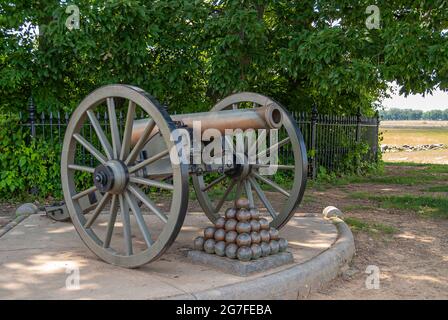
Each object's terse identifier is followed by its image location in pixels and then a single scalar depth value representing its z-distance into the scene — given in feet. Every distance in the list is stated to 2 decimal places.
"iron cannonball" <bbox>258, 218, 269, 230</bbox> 13.38
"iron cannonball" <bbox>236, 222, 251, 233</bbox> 12.95
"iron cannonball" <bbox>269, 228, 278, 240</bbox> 13.57
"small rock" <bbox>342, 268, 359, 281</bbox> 14.14
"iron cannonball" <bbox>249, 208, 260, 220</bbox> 13.29
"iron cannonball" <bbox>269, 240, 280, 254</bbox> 13.26
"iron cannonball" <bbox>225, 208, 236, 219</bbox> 13.34
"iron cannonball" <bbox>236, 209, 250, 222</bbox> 13.12
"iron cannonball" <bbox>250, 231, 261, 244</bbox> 12.93
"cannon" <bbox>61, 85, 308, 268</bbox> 11.55
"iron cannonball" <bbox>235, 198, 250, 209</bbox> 13.43
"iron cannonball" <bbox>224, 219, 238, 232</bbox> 13.18
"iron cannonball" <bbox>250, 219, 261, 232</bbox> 13.14
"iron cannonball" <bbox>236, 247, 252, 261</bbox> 12.54
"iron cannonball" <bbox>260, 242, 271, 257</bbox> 13.00
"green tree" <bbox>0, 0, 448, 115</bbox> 24.88
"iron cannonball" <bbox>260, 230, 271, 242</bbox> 13.24
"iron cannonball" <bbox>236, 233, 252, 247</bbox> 12.76
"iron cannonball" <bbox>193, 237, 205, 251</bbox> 13.72
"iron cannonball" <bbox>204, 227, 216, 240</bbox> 13.60
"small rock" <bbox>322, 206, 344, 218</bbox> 20.38
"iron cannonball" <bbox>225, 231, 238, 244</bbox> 13.02
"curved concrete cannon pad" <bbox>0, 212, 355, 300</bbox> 10.85
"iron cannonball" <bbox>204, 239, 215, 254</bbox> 13.35
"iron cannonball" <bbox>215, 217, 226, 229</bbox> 13.47
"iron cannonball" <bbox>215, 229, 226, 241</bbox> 13.25
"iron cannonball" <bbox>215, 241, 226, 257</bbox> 13.05
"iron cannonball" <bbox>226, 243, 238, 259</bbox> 12.81
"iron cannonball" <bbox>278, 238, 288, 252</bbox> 13.58
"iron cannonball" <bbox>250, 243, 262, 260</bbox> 12.73
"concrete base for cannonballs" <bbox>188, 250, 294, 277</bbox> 12.28
